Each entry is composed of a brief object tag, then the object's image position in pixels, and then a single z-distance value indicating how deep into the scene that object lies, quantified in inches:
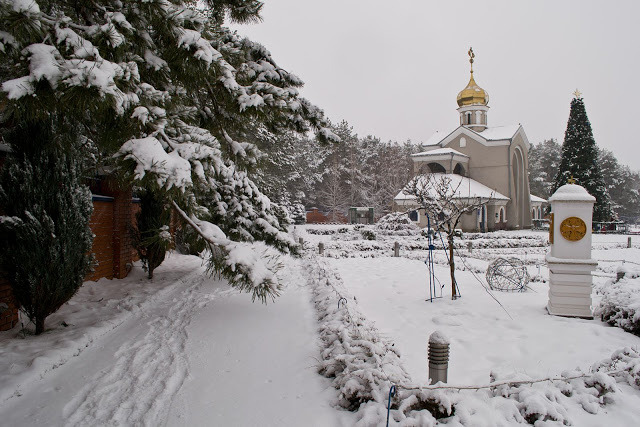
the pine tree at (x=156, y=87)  146.1
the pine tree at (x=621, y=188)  2320.6
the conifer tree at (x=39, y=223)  190.9
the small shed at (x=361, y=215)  1567.4
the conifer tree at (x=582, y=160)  1304.1
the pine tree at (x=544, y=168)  2448.3
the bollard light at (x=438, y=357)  142.5
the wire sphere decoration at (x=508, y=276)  363.6
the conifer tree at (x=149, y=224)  362.3
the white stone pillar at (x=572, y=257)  273.4
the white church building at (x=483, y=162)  1226.6
